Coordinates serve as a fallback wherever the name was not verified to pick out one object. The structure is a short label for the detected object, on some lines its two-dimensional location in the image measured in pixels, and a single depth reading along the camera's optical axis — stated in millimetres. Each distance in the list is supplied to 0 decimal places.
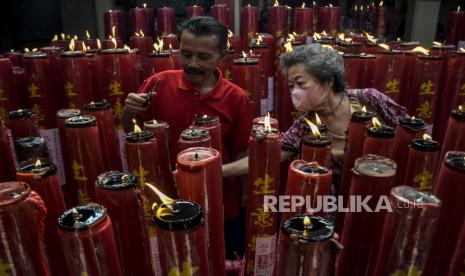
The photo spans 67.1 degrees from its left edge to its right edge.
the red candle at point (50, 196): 791
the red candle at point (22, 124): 1292
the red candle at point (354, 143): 1050
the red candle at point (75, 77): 1794
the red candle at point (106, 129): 1314
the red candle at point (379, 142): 923
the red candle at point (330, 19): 4219
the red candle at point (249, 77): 2000
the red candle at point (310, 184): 763
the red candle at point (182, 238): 572
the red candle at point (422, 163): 859
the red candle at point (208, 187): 751
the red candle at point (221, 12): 3844
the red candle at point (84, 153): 1045
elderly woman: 1778
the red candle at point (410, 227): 595
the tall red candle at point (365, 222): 717
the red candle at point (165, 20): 3939
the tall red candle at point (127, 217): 739
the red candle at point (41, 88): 1801
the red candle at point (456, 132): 994
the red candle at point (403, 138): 977
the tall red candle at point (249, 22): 3693
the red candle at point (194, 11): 4064
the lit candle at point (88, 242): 604
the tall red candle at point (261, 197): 967
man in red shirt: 1818
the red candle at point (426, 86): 1962
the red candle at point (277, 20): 3770
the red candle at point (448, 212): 706
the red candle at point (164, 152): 1100
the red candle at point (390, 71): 2008
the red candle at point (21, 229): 640
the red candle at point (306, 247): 563
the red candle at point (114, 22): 4129
